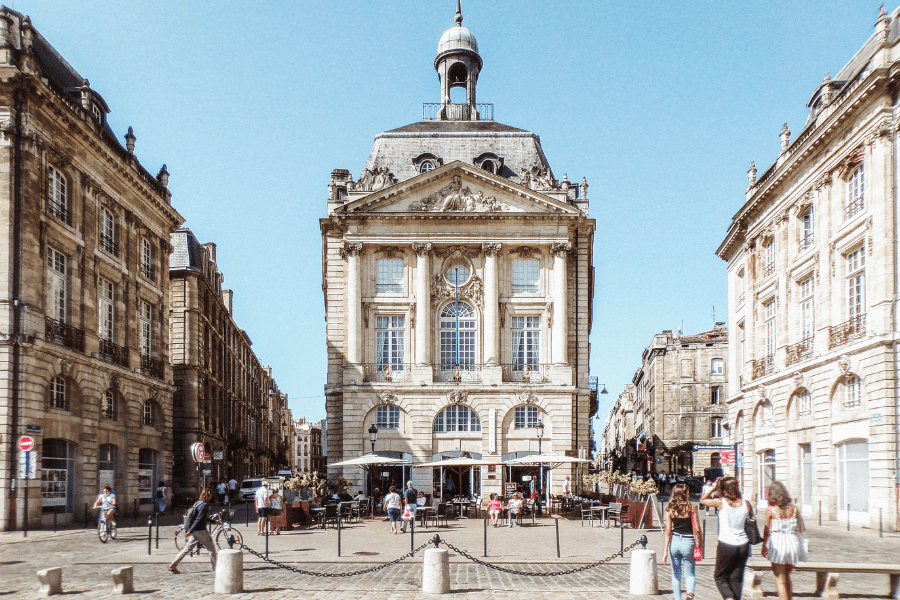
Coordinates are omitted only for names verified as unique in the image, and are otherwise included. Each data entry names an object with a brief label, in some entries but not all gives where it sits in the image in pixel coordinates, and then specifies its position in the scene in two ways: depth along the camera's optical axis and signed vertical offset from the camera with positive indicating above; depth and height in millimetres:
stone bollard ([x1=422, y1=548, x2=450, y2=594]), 13781 -2768
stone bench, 13344 -2829
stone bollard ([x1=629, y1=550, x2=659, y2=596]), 13641 -2788
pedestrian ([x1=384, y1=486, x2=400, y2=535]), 26984 -3599
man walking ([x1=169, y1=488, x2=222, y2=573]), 16547 -2606
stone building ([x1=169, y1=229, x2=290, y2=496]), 51219 +655
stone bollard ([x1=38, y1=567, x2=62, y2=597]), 13734 -2877
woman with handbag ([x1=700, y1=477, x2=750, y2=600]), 11414 -1971
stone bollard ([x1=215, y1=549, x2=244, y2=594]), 13961 -2827
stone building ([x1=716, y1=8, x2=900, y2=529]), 26250 +2514
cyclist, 23469 -3032
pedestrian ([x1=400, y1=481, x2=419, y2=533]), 27391 -3346
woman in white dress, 11891 -1956
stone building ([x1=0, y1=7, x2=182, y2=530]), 27312 +2876
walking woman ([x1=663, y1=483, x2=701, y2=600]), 12047 -1955
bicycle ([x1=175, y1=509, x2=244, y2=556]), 20250 -3545
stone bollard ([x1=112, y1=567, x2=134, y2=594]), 14133 -2952
